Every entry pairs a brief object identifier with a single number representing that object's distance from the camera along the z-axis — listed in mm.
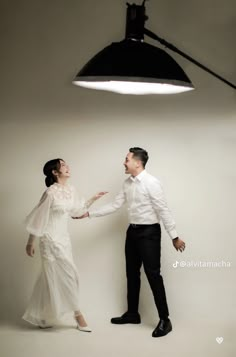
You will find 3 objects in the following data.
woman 3852
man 3904
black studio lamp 2275
